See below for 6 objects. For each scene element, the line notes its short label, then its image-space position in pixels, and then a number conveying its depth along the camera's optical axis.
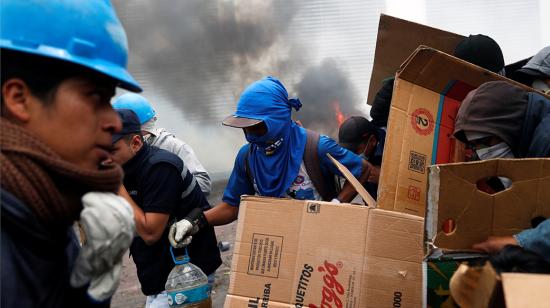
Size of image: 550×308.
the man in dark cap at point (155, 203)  2.50
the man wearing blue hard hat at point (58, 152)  0.89
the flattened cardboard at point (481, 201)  1.53
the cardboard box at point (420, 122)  2.11
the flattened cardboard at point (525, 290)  1.11
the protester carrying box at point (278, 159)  2.57
